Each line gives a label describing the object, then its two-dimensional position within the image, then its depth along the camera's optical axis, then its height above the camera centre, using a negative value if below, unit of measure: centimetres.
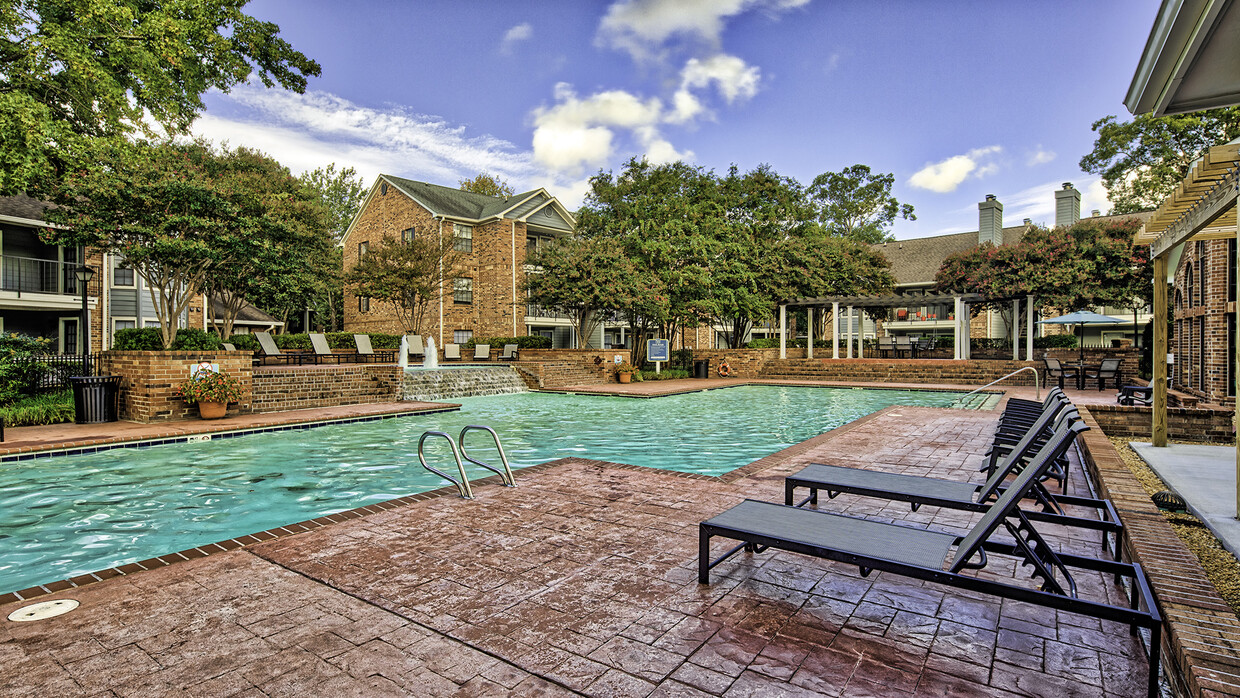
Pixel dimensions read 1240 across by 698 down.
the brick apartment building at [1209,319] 1068 +31
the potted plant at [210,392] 1031 -84
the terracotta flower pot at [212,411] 1044 -119
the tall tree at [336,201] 3734 +1059
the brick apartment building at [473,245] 2917 +503
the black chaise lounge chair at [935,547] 230 -101
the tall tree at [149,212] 1173 +282
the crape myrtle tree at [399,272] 2209 +272
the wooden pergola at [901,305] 2367 +146
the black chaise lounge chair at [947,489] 333 -103
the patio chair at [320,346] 1927 -7
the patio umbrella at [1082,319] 1853 +55
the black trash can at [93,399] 999 -91
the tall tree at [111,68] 1114 +634
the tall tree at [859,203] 4277 +1008
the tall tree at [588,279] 2175 +235
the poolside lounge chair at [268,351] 1811 -21
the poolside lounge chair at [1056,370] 1632 -102
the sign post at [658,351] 2284 -42
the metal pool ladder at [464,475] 514 -125
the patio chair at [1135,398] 1070 -119
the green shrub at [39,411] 962 -109
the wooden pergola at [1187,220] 420 +111
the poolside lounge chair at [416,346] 2092 -12
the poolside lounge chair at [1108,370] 1594 -94
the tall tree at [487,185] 4441 +1209
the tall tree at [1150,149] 2223 +758
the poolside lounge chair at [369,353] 2039 -38
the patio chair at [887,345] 2840 -35
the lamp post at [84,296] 1186 +116
